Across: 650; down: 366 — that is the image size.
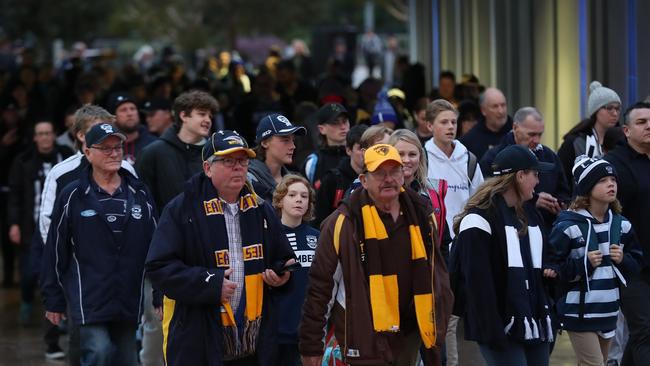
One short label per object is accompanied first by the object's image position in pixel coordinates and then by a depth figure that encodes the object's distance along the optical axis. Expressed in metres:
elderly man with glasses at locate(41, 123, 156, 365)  16.94
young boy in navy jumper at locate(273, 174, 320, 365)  16.64
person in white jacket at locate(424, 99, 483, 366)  19.56
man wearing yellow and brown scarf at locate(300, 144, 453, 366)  13.91
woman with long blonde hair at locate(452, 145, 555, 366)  14.92
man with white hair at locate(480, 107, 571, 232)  20.20
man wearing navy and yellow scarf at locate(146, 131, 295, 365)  14.16
